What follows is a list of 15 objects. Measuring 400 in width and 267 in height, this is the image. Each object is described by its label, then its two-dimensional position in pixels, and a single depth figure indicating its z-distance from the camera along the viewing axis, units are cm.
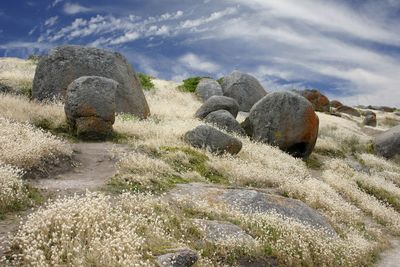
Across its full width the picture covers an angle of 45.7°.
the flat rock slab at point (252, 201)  1564
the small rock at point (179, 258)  980
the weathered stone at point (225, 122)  3053
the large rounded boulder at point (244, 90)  4784
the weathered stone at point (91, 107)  2233
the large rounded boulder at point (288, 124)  3111
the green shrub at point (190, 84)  5291
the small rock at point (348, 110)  7631
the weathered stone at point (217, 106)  3434
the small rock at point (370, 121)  6469
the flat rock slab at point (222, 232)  1234
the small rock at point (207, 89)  4994
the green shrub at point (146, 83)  4908
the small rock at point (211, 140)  2362
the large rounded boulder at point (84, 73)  2870
